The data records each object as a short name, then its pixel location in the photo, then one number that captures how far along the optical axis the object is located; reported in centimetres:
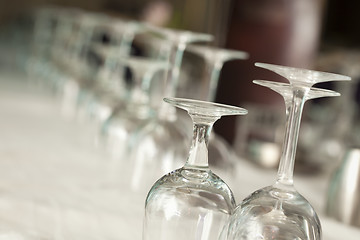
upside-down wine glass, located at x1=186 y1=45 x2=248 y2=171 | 109
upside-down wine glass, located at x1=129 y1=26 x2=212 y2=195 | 109
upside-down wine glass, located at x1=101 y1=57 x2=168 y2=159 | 120
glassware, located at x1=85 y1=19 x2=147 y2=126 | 152
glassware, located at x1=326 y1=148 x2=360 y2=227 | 116
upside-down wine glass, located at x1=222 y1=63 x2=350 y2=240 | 75
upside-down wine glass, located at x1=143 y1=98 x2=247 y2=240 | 77
